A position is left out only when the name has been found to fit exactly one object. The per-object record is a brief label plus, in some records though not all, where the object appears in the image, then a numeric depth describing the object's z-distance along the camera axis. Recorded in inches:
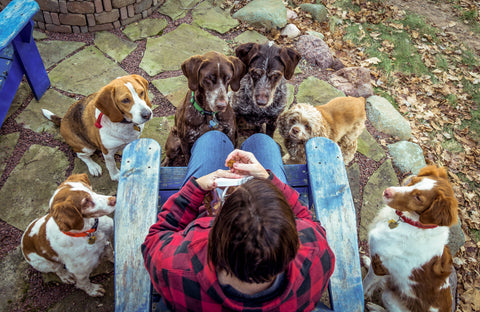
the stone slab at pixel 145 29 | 196.4
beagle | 110.9
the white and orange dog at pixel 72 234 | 85.2
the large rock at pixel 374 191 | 143.3
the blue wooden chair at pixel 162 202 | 75.9
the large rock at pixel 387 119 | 184.9
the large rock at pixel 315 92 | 186.9
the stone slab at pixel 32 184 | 121.7
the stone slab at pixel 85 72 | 166.2
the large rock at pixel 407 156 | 167.3
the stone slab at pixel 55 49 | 175.2
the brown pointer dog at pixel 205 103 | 112.7
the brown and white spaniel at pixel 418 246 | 92.5
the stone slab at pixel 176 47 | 185.2
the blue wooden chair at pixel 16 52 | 124.1
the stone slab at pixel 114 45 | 183.8
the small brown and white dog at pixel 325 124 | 135.6
